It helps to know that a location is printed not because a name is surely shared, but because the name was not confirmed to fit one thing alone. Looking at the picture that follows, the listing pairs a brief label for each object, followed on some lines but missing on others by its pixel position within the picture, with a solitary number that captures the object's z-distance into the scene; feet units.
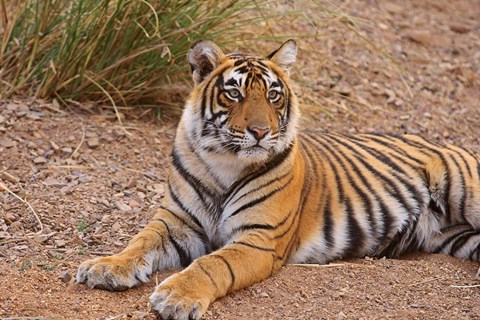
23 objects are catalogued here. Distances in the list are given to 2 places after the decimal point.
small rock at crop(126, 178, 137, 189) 36.22
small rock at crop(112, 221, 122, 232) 32.42
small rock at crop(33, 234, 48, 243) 30.60
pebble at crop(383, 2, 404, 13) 60.54
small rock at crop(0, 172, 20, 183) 34.71
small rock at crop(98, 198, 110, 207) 34.32
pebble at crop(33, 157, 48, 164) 36.52
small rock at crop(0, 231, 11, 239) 30.58
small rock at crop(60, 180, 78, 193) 34.60
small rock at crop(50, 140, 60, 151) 37.74
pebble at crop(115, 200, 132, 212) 34.27
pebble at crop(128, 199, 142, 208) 34.86
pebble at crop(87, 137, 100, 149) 38.63
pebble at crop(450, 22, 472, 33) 60.34
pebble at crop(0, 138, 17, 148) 36.99
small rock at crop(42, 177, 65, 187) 35.09
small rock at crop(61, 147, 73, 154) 37.86
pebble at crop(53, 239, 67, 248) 30.50
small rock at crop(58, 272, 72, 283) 26.96
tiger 27.07
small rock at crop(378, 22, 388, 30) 57.54
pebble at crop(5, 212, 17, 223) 31.95
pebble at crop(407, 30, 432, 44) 57.41
